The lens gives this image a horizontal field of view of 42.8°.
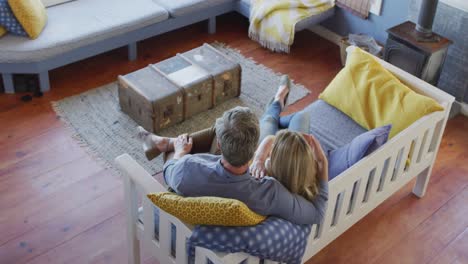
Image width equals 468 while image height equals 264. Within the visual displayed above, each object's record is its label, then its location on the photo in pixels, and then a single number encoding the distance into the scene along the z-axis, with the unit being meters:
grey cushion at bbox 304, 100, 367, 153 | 3.14
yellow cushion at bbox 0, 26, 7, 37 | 3.89
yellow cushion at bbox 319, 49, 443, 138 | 2.98
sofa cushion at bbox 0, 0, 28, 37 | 3.81
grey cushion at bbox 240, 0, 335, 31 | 4.50
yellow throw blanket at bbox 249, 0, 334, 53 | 4.48
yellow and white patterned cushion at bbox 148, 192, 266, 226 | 2.04
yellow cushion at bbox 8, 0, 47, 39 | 3.83
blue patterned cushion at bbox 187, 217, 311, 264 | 2.09
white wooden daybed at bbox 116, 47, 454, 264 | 2.37
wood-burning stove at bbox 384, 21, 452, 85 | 3.82
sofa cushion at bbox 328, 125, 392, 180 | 2.65
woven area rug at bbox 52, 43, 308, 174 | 3.61
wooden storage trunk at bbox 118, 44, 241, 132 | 3.68
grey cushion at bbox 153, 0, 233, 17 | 4.45
